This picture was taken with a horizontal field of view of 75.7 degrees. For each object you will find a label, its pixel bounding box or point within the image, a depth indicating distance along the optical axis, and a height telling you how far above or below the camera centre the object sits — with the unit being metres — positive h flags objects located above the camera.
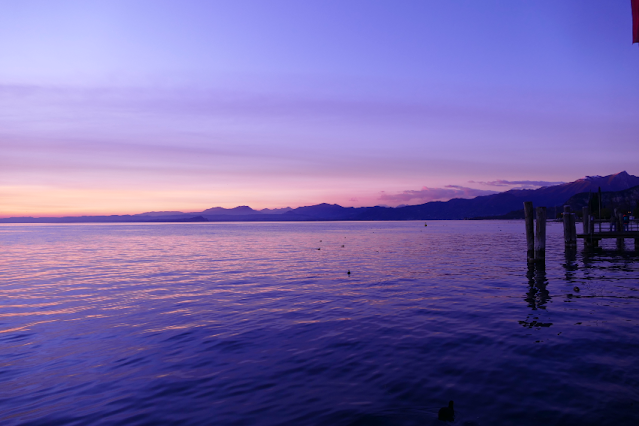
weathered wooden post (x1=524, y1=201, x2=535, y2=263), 28.63 -1.35
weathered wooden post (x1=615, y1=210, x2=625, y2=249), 41.97 -1.35
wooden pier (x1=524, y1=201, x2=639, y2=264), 28.45 -1.66
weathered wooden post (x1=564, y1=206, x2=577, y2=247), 37.32 -1.46
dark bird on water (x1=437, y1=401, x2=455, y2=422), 7.09 -3.41
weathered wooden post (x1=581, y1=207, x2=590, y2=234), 38.51 -0.73
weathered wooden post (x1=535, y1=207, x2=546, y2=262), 28.31 -1.48
